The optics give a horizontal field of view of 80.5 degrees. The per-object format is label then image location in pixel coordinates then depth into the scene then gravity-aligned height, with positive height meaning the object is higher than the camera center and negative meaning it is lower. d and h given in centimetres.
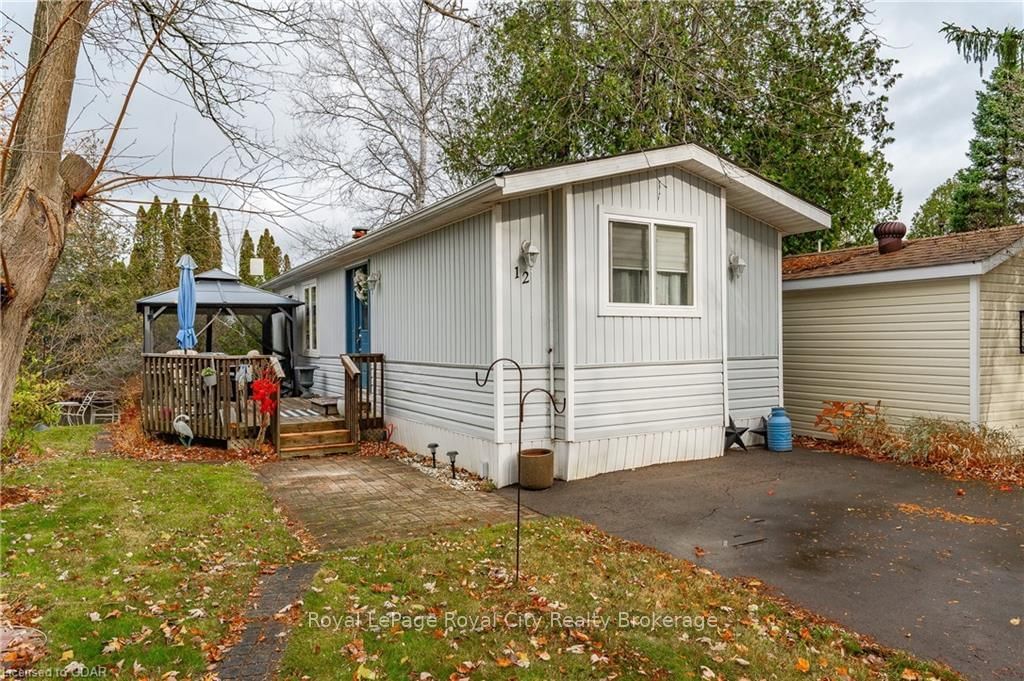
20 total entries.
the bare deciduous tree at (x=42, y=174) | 298 +90
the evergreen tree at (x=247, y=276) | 2082 +256
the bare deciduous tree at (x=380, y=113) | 1677 +687
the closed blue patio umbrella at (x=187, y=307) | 948 +62
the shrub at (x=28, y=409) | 612 -64
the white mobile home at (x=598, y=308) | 691 +44
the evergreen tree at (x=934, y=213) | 2750 +584
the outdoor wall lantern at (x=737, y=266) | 866 +108
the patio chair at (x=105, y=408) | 1288 -130
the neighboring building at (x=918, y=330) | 808 +14
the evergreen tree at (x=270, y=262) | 2091 +322
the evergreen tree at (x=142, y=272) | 1459 +186
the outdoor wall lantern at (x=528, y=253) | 688 +102
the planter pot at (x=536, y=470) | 652 -138
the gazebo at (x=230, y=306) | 1202 +84
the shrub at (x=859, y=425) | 859 -128
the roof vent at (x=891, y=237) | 965 +165
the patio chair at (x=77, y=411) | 1255 -133
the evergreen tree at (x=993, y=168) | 818 +420
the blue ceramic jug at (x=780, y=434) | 870 -135
